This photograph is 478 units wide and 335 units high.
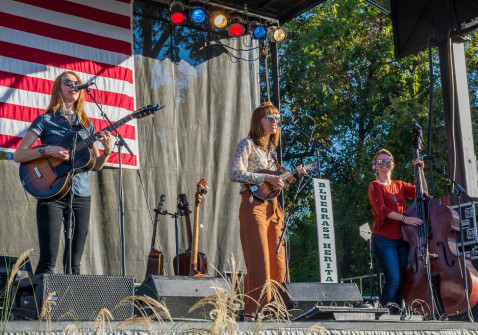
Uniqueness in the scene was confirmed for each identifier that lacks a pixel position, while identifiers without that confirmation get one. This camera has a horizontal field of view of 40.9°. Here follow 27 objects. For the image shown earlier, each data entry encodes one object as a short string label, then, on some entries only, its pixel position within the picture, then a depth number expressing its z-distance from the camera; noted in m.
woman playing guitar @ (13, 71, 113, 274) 4.01
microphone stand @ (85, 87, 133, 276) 4.90
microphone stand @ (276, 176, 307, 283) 4.29
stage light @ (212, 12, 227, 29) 7.02
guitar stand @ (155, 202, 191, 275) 6.26
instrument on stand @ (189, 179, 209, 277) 6.14
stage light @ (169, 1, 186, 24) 6.62
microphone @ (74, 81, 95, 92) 4.38
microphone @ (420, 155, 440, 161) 4.77
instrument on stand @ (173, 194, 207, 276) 6.36
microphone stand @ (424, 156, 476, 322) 4.30
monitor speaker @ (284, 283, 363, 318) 3.86
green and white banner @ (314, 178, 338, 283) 4.68
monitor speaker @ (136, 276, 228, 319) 3.62
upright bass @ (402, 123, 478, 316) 5.03
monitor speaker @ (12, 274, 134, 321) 3.05
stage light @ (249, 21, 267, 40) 7.15
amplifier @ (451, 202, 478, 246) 5.37
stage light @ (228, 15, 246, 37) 7.10
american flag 5.82
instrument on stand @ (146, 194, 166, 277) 6.20
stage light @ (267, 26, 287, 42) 7.20
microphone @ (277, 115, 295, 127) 4.76
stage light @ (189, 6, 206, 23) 6.70
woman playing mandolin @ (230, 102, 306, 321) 4.16
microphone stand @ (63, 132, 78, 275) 3.84
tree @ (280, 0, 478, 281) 15.97
